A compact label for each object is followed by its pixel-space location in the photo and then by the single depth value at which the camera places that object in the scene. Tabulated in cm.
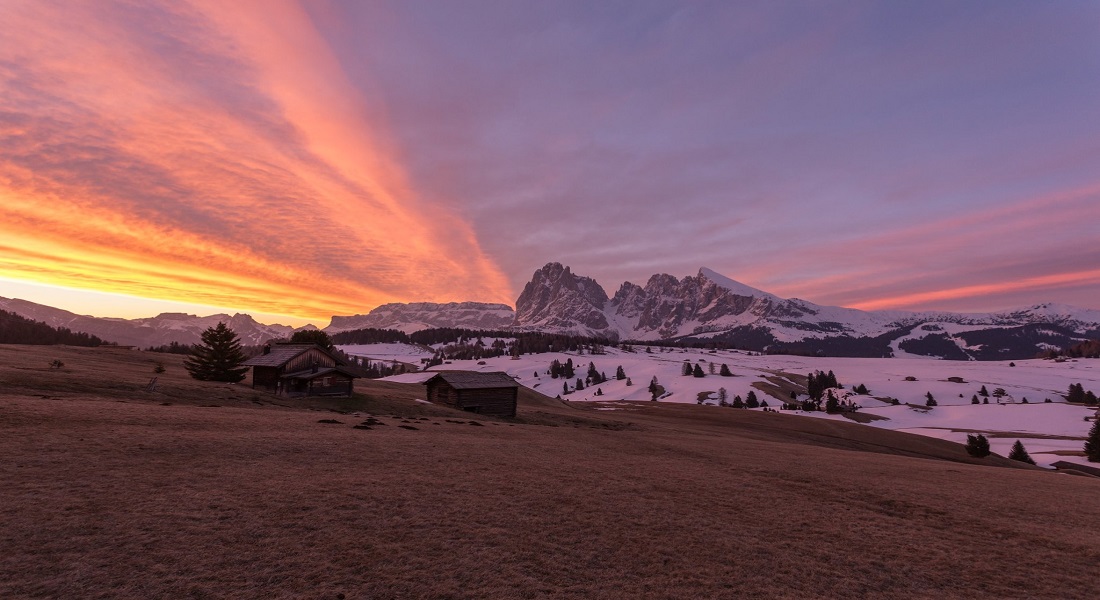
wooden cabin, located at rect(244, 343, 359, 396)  5222
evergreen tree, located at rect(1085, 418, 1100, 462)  7088
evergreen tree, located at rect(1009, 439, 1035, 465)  6675
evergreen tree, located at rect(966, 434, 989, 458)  6293
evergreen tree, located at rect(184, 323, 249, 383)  5222
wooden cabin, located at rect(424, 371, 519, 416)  5976
